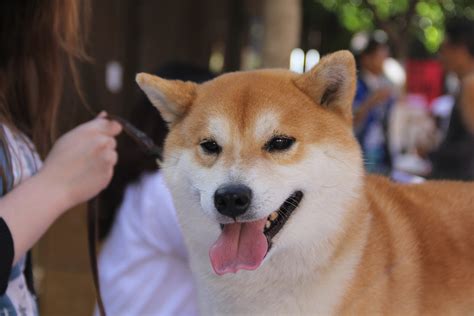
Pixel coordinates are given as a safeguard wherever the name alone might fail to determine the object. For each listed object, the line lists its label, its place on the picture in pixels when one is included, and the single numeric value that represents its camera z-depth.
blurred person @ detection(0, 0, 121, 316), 1.83
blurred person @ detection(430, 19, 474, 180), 4.16
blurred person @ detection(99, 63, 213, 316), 2.76
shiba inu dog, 1.84
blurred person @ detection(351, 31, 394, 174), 5.33
